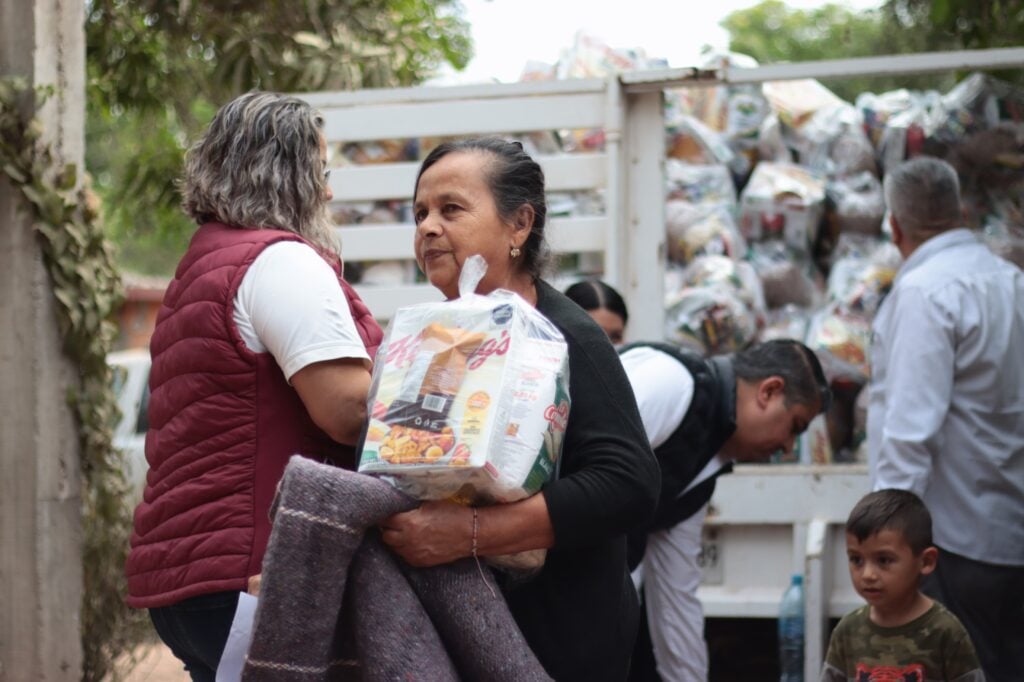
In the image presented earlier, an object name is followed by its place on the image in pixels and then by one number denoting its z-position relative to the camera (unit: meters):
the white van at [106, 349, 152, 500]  9.69
